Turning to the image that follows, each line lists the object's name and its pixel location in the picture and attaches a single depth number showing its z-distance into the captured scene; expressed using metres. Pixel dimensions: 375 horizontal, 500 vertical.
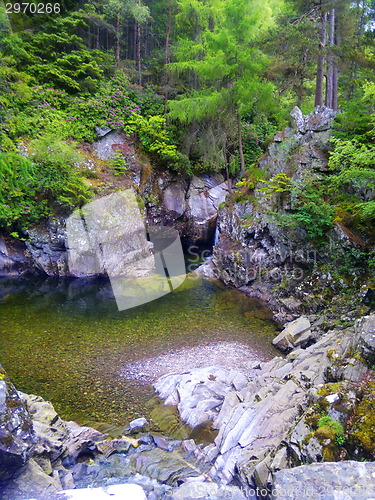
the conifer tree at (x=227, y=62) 15.15
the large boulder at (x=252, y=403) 5.05
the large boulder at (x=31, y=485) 4.36
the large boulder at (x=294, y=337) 9.63
